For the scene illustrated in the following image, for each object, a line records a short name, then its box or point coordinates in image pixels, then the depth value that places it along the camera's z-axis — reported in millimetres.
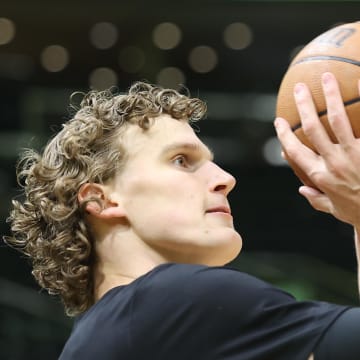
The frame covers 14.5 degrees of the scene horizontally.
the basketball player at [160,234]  3531
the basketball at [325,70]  3896
